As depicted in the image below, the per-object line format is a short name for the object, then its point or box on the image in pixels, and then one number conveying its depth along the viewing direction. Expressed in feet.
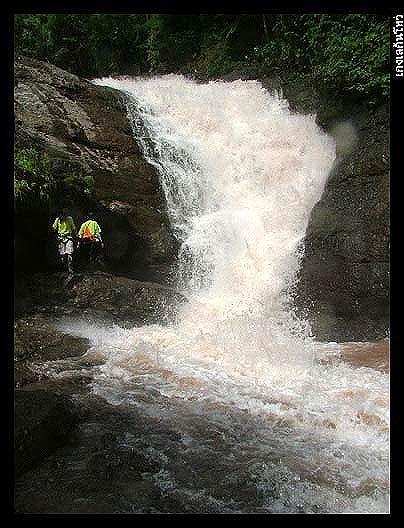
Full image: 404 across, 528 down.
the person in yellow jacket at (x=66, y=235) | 34.27
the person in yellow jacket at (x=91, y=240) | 35.19
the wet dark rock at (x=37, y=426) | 15.66
